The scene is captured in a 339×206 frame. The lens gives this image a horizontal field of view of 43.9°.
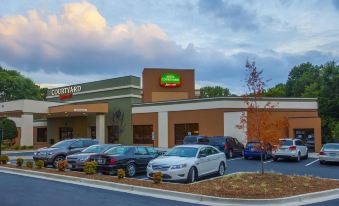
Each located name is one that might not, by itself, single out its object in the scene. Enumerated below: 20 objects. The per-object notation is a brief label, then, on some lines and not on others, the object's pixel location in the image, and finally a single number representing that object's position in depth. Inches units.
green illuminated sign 1888.5
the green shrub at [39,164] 845.2
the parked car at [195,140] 1144.2
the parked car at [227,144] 1173.1
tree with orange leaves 638.5
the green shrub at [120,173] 668.1
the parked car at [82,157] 808.9
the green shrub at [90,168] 722.2
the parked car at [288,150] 1074.1
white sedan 624.4
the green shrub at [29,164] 880.8
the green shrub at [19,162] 904.3
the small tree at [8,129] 1724.9
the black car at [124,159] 730.8
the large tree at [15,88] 3341.3
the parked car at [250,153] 1114.3
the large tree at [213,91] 3736.7
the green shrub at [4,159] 981.2
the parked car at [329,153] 1007.6
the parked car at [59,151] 919.7
